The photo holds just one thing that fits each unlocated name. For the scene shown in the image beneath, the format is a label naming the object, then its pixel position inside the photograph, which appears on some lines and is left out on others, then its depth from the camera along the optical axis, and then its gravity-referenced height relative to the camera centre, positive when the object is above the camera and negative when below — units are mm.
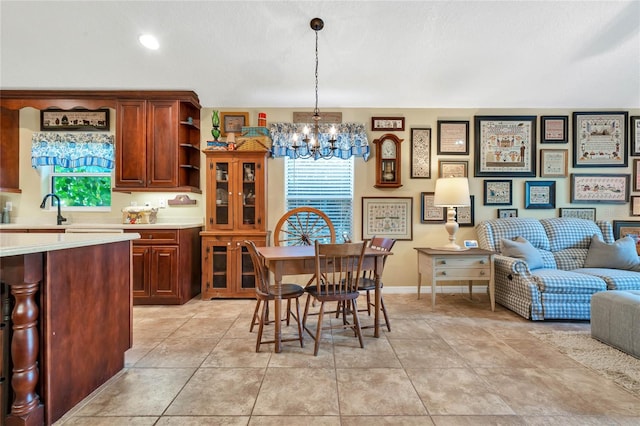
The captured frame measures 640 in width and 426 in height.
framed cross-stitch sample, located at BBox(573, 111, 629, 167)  4078 +966
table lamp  3602 +159
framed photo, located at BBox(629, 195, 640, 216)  4078 +82
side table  3381 -617
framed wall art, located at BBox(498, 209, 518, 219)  4129 -32
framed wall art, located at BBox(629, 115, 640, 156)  4062 +1028
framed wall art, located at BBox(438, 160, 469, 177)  4133 +574
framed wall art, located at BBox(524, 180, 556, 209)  4113 +253
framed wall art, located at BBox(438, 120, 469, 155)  4133 +992
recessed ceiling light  3131 +1743
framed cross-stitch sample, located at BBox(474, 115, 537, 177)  4125 +874
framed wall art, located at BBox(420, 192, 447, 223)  4148 -9
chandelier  3977 +775
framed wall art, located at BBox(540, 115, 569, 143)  4105 +1112
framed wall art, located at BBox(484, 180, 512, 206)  4137 +245
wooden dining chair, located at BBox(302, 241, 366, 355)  2305 -480
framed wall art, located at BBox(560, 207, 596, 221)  4078 -27
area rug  1987 -1083
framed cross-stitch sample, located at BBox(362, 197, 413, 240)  4137 -65
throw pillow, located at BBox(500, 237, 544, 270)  3365 -459
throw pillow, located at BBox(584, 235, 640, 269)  3379 -496
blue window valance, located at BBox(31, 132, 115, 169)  3932 +773
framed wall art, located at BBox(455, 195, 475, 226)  4152 -62
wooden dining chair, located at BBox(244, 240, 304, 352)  2383 -661
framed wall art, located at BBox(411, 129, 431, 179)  4133 +817
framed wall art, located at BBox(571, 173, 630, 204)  4082 +307
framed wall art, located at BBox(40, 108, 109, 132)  4023 +1182
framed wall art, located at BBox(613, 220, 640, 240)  4027 -222
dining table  2365 -445
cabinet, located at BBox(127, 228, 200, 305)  3518 -678
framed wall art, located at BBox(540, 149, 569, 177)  4113 +657
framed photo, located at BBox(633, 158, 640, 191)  4074 +495
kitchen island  1415 -576
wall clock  4051 +641
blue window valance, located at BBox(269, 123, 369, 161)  4004 +919
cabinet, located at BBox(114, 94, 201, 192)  3740 +788
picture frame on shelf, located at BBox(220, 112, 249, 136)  4133 +1200
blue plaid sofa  3002 -645
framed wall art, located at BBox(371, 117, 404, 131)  4117 +1174
